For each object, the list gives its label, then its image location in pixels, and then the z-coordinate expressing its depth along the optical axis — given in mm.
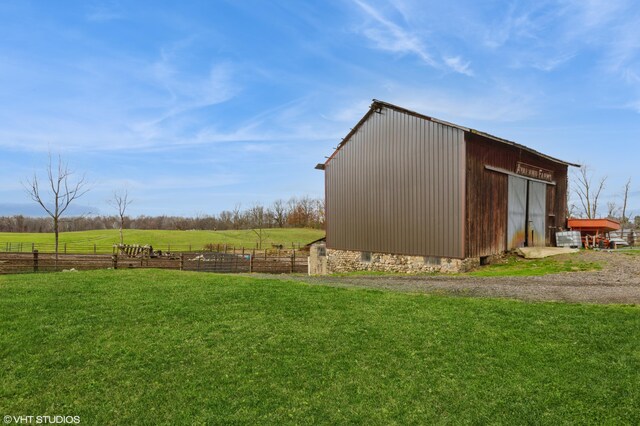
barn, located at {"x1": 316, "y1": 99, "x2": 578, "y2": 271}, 19406
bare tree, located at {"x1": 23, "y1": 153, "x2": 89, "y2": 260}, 23578
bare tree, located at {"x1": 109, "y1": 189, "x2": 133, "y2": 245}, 41141
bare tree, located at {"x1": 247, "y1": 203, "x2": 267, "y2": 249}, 93650
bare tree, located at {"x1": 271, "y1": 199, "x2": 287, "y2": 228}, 95500
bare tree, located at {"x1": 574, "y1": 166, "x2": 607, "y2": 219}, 56325
